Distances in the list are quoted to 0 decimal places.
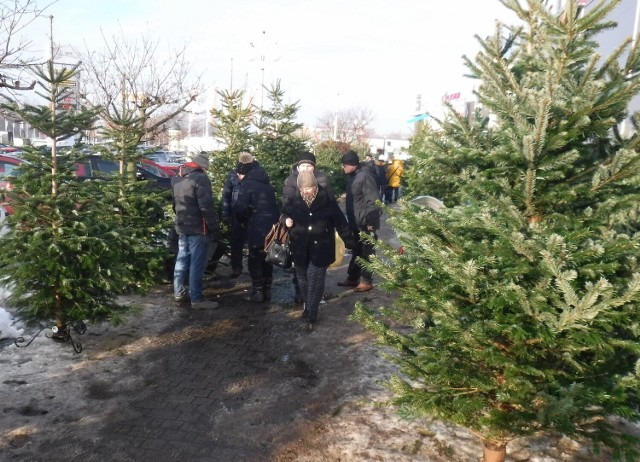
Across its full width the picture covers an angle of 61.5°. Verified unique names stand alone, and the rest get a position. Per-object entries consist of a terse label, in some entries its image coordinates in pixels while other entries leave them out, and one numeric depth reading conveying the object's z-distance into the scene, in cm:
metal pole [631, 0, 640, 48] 1020
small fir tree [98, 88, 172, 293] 625
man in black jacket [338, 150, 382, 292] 742
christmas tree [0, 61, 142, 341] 465
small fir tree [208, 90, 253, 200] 891
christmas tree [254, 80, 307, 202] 1100
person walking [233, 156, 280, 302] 708
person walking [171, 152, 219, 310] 640
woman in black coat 605
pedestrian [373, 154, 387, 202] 1733
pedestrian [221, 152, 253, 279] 745
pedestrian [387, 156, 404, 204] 1789
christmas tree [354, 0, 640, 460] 247
